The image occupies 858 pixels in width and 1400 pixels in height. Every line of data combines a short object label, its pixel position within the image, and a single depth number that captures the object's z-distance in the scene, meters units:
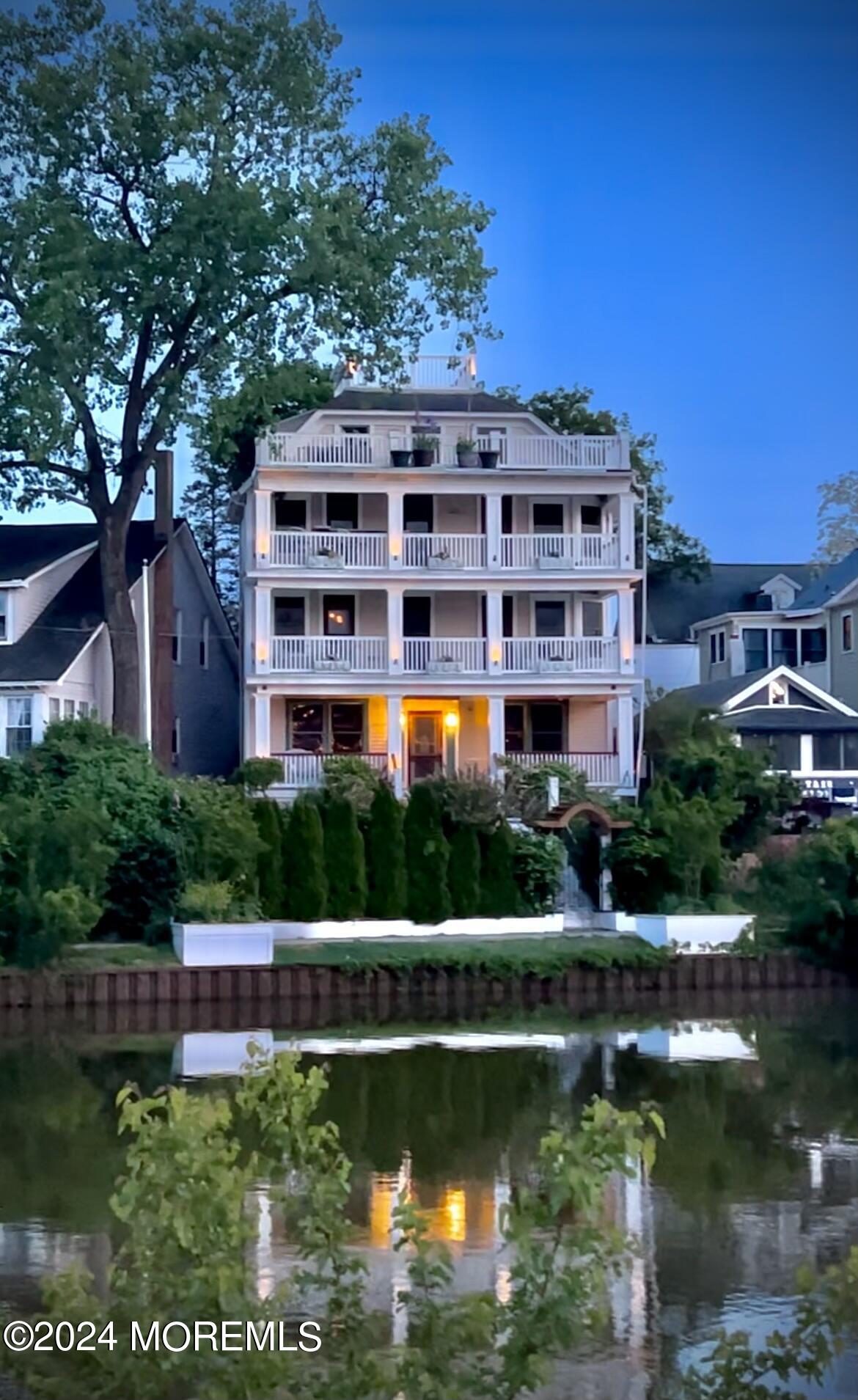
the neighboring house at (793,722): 46.38
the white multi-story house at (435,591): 41.97
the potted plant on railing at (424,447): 42.34
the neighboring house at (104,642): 39.88
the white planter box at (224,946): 29.22
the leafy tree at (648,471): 52.72
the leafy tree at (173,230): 37.78
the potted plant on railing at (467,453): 42.53
